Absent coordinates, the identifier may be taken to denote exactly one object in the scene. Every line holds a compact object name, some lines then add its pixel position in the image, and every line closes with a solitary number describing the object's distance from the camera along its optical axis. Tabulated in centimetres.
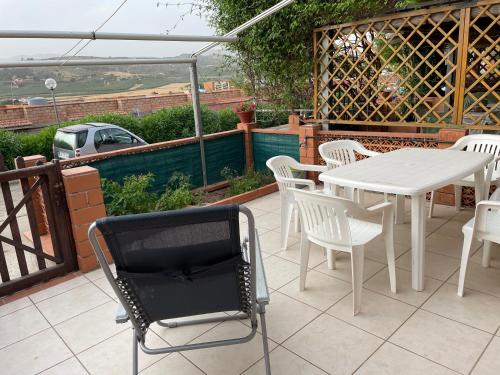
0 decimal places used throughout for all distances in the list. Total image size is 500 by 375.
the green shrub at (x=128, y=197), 346
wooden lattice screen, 356
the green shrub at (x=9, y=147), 780
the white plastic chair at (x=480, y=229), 211
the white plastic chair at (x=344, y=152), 358
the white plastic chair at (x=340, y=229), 207
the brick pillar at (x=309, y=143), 474
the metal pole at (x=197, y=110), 457
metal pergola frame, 290
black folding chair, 131
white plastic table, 228
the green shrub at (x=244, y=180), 475
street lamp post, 777
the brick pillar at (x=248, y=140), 548
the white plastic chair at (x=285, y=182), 292
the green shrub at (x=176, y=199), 380
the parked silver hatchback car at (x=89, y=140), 618
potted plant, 548
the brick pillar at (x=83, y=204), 274
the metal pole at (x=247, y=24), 349
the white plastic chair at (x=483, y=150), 314
